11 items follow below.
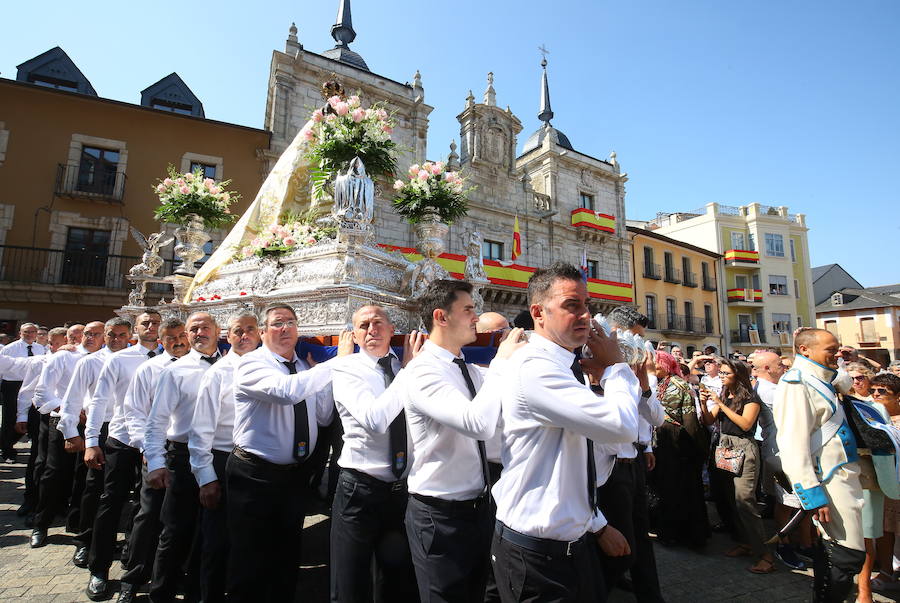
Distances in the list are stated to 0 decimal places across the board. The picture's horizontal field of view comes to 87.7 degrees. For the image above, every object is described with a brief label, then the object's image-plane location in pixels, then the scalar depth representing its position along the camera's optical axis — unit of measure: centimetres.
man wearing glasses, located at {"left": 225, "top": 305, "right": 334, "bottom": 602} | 281
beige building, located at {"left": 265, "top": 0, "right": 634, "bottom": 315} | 1805
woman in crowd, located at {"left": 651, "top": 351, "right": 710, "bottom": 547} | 480
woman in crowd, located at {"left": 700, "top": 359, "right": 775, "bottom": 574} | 434
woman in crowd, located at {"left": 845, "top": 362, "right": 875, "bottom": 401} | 464
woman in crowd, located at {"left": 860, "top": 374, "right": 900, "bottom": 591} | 384
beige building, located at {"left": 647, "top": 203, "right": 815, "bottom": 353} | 3244
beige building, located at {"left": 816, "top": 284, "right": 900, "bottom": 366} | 3203
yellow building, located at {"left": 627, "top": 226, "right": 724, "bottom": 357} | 2795
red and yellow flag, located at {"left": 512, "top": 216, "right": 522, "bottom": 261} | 2042
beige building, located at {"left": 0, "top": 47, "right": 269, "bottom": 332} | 1559
